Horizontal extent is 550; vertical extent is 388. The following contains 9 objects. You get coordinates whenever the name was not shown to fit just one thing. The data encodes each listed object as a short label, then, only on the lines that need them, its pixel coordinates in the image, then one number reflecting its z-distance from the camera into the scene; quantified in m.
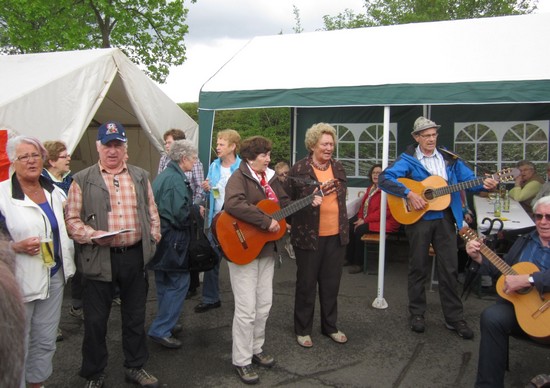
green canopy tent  4.20
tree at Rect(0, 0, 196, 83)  15.09
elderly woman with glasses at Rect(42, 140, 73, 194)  4.23
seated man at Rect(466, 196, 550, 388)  2.89
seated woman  6.11
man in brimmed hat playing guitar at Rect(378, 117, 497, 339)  4.08
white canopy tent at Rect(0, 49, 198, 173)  5.05
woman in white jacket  2.60
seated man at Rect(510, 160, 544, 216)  6.15
